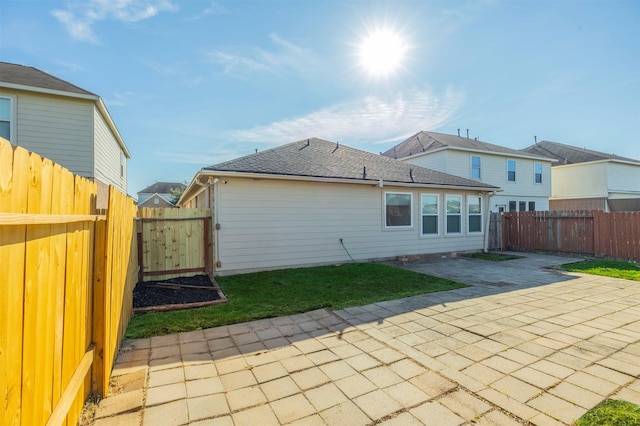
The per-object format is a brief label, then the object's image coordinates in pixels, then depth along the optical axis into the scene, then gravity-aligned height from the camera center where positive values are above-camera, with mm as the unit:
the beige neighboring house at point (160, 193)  40438 +3883
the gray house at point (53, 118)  8461 +3034
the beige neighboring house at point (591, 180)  20922 +2936
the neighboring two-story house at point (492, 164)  17203 +3401
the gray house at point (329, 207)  7547 +371
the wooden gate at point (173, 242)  6680 -525
